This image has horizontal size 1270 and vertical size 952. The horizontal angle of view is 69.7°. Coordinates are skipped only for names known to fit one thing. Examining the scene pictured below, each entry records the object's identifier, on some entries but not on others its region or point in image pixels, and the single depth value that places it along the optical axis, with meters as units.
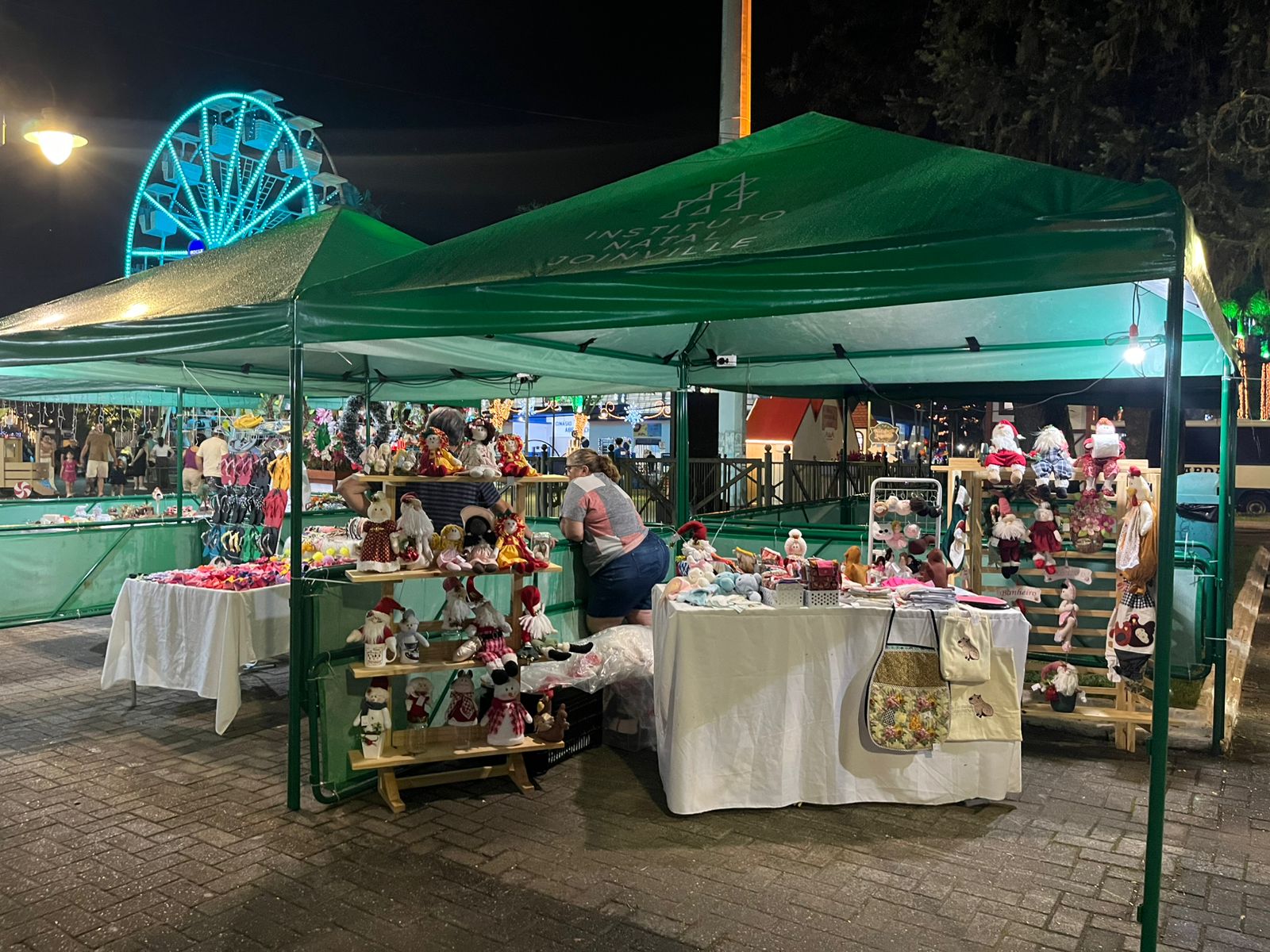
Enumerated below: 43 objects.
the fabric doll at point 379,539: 4.22
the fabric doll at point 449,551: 4.29
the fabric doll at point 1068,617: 5.44
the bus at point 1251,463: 24.46
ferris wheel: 19.16
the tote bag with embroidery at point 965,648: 4.04
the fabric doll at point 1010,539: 5.46
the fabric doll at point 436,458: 4.30
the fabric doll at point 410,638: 4.30
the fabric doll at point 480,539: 4.36
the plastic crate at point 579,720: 4.71
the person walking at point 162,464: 19.78
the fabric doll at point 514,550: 4.44
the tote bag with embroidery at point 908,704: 4.05
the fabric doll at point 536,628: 4.63
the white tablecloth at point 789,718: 4.00
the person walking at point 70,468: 18.52
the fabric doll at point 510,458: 4.62
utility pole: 8.44
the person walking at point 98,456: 16.53
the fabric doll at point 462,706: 4.43
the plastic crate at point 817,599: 4.12
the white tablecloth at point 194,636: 5.00
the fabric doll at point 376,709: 4.21
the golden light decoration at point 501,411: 8.79
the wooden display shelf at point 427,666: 4.16
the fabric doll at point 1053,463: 5.41
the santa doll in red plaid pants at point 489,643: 4.30
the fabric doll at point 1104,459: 5.34
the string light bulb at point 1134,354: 4.95
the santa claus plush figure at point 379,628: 4.22
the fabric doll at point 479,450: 4.36
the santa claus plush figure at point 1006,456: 5.40
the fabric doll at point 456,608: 4.41
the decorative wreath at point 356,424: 8.33
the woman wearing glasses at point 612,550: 5.69
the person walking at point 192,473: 10.76
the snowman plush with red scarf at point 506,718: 4.34
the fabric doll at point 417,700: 4.39
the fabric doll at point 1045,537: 5.41
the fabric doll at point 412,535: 4.27
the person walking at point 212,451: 9.84
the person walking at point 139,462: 19.33
